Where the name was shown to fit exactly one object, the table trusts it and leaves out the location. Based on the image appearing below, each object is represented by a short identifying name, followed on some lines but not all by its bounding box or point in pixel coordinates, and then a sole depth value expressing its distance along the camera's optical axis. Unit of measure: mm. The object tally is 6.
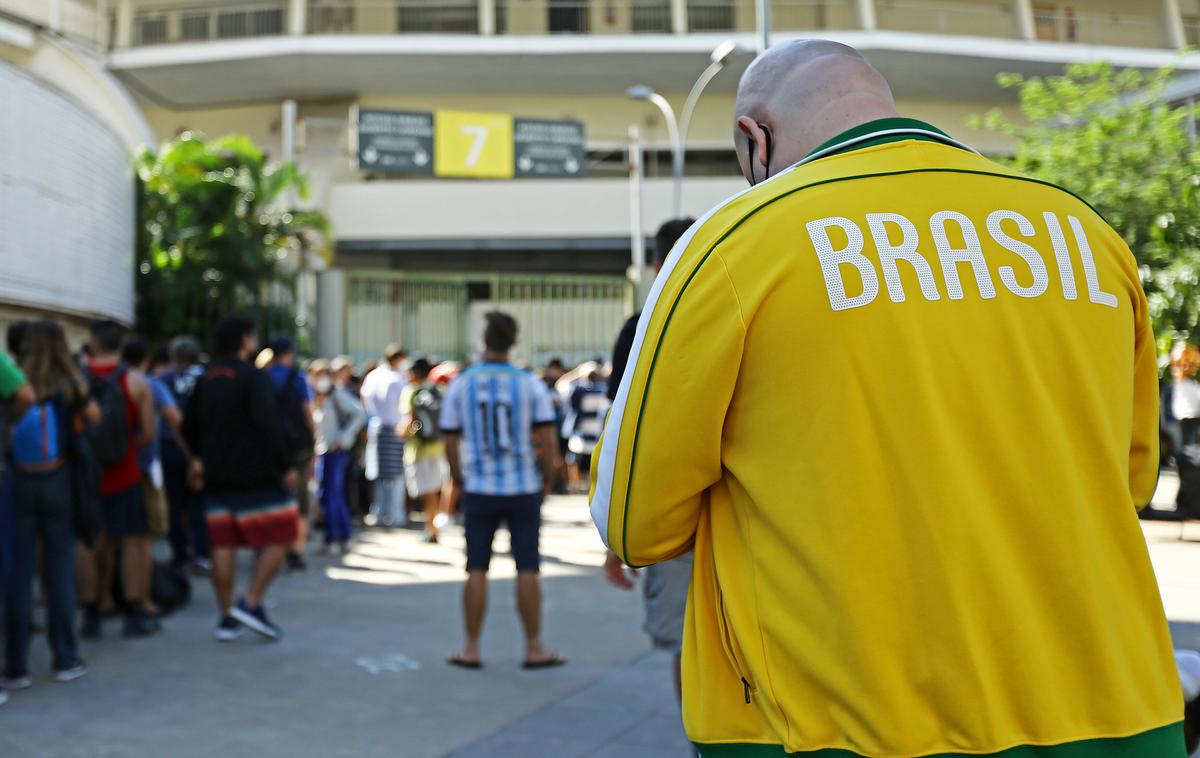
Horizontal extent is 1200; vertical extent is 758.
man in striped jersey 7195
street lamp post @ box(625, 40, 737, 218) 23391
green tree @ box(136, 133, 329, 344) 23578
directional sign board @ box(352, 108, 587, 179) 28172
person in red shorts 7941
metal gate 31969
